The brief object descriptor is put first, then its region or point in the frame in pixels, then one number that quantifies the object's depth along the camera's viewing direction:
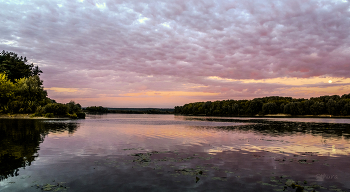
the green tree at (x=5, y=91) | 104.47
